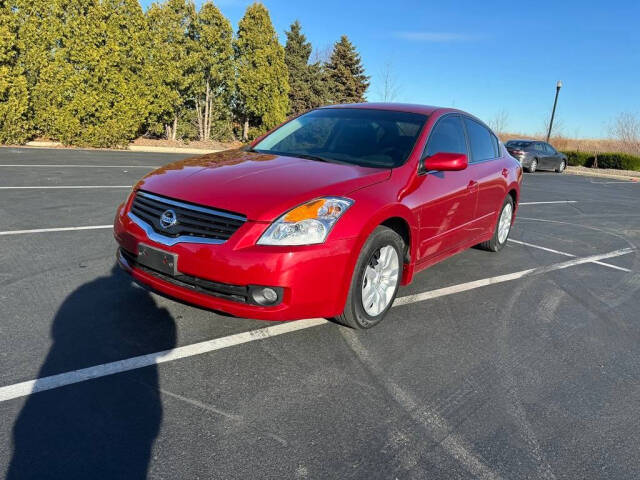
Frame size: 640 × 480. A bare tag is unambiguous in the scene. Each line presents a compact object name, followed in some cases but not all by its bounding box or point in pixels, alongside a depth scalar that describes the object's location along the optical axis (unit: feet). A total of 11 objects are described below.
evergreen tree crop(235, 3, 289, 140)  79.05
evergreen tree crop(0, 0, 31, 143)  52.19
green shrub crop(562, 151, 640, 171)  99.76
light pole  92.23
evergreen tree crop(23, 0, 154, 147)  57.00
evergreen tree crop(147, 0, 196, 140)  66.18
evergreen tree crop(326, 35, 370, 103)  140.87
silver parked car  72.84
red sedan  10.09
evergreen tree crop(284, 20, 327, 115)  126.52
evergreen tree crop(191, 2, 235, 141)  71.92
